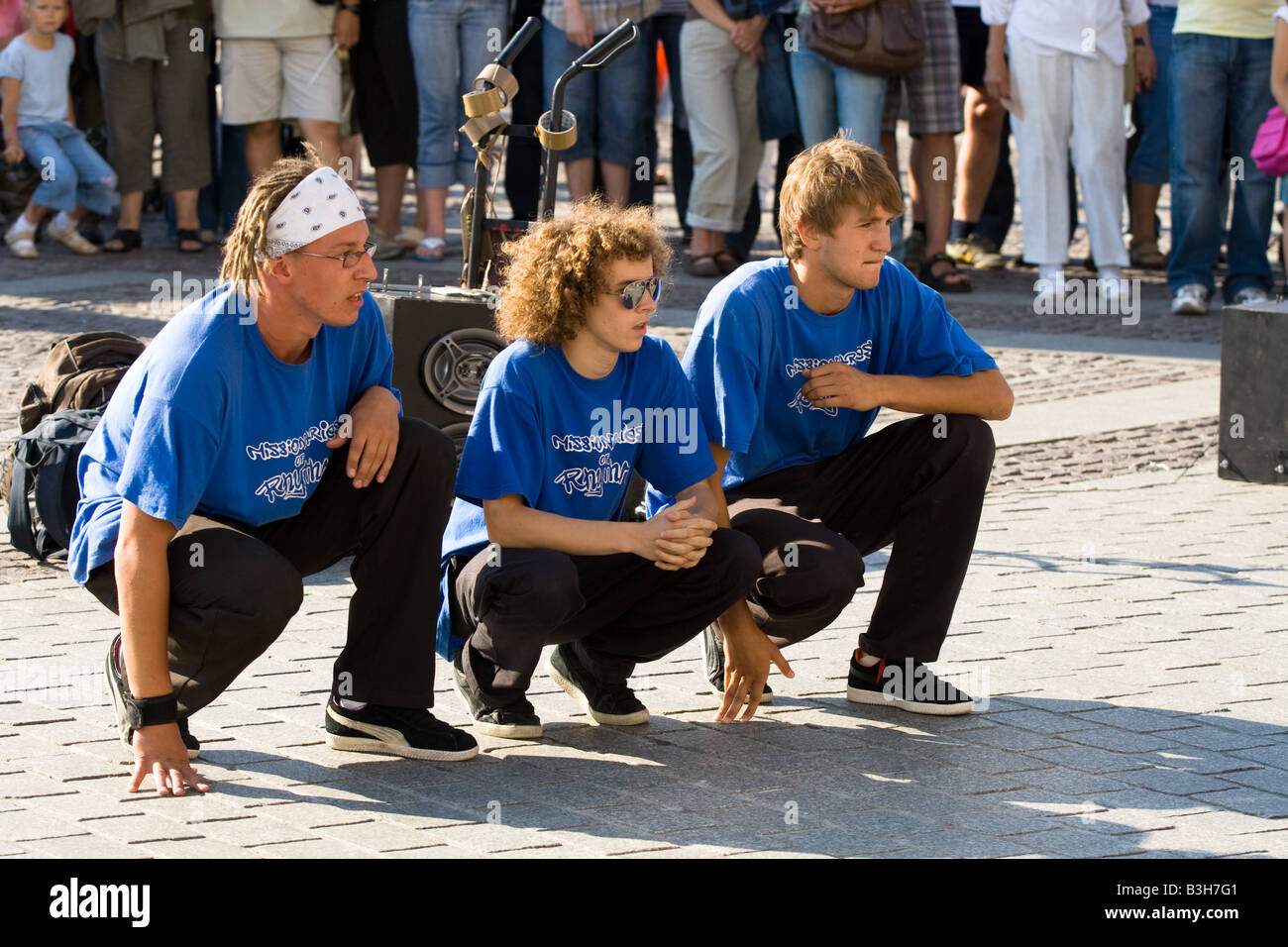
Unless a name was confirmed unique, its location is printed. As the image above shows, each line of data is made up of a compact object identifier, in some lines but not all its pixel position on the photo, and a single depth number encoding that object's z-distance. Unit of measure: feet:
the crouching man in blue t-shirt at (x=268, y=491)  23.45
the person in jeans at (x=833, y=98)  63.82
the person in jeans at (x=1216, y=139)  60.95
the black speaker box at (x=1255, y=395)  43.09
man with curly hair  25.32
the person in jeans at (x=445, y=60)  66.39
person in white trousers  63.41
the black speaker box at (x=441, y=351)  37.81
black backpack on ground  34.50
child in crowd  69.21
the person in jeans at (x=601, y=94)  65.46
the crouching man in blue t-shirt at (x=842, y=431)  27.35
